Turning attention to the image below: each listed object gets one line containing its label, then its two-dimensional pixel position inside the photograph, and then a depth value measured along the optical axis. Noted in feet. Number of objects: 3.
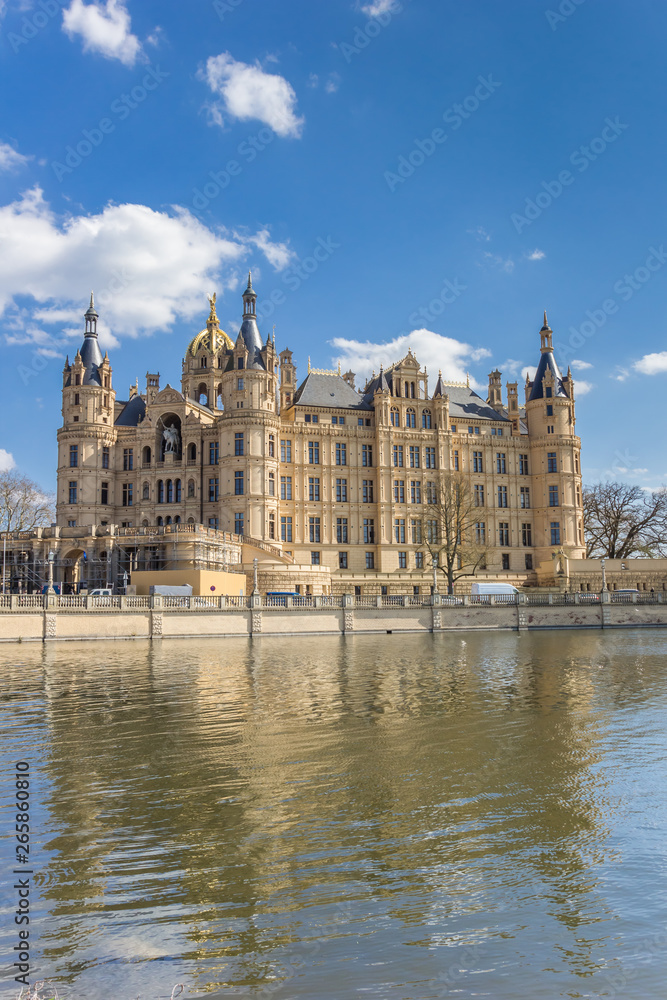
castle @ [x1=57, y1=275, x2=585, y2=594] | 222.48
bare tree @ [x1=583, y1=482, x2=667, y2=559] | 267.39
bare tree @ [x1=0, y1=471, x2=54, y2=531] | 262.67
